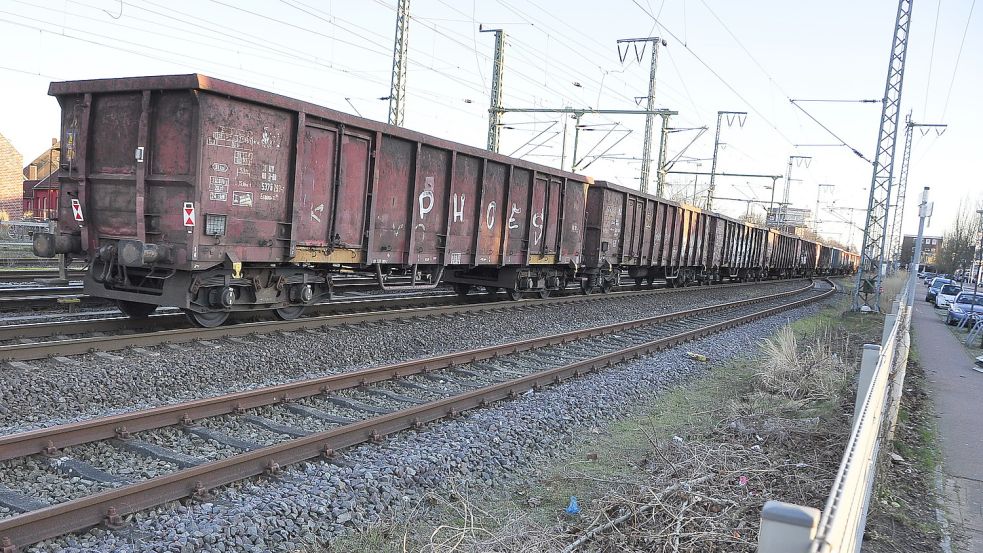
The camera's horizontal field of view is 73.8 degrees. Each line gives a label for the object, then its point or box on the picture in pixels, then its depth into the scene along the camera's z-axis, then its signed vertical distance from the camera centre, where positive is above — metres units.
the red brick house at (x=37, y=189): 40.75 +0.77
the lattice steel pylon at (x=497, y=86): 24.48 +5.69
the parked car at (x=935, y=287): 37.37 -0.91
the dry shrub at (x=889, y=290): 24.20 -1.00
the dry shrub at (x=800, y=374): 8.95 -1.63
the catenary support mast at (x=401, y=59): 21.56 +5.62
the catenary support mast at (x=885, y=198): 20.27 +2.34
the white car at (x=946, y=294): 32.03 -1.10
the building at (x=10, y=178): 44.28 +1.43
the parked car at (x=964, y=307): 22.08 -1.20
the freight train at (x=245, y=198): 8.26 +0.32
